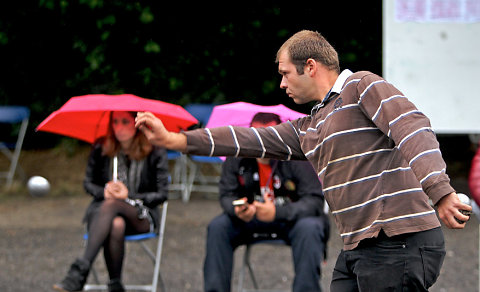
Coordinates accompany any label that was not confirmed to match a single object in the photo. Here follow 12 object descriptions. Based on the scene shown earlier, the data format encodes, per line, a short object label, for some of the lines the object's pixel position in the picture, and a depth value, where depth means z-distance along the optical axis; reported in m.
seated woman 9.28
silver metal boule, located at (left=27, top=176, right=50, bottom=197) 8.52
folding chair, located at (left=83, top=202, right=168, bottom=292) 9.59
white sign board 12.00
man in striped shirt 5.04
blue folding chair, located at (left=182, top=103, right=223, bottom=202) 16.87
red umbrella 8.86
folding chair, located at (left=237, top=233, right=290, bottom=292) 9.32
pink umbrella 9.31
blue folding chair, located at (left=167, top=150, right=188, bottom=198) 17.62
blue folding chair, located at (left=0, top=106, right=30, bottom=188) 18.42
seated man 8.88
